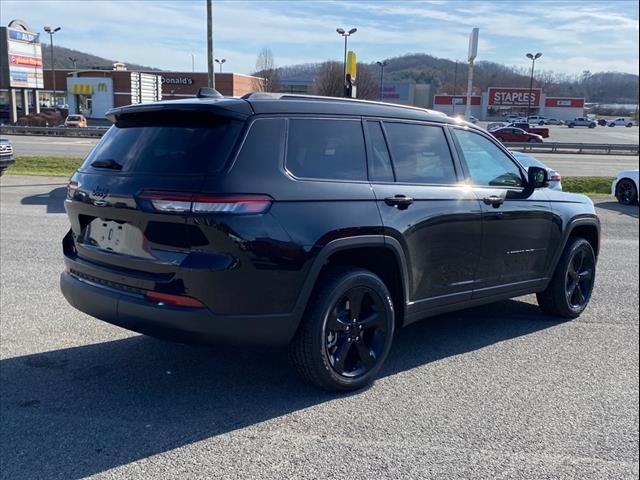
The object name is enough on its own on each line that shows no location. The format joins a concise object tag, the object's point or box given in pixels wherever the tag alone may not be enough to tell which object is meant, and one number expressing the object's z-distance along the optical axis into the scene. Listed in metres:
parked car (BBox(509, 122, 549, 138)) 51.22
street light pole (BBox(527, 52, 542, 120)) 75.99
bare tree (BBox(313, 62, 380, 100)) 32.94
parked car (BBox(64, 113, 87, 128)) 42.59
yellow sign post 13.34
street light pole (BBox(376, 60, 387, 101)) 71.84
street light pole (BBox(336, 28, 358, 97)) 29.95
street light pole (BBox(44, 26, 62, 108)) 53.03
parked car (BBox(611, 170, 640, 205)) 15.12
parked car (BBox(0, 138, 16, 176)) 15.80
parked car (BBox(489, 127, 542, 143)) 43.03
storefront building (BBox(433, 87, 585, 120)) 90.38
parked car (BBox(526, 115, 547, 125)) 79.24
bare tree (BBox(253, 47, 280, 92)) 47.97
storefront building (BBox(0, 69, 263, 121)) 49.19
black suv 3.47
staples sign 90.38
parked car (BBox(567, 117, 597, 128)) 81.38
